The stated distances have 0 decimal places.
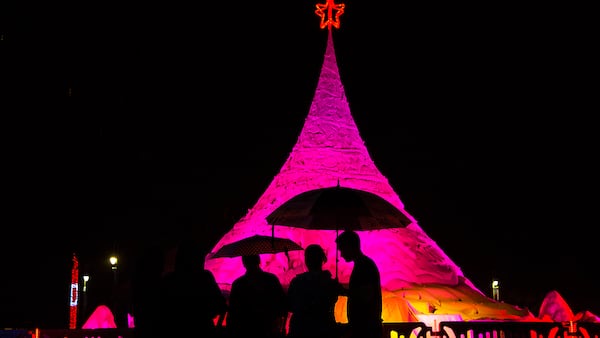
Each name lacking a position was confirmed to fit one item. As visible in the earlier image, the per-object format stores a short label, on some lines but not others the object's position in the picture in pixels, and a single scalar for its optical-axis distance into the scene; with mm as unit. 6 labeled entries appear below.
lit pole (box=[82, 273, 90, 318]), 24578
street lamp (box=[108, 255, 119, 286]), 19841
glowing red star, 17406
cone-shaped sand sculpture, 14391
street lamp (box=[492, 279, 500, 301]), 25305
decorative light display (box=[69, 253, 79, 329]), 25283
